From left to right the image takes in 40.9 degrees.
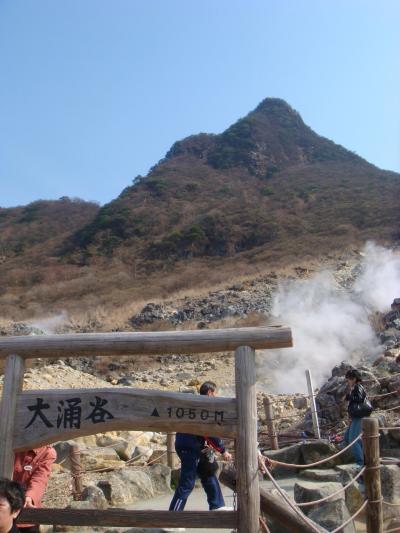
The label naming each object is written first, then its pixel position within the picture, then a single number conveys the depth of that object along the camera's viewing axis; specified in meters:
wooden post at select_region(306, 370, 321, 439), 8.33
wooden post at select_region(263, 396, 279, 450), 8.13
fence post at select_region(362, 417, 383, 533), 3.54
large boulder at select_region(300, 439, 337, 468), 7.06
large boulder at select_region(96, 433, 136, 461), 8.45
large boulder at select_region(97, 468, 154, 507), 5.97
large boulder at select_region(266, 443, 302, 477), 7.16
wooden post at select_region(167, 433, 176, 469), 7.53
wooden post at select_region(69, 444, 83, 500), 6.08
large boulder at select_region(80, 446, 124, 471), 7.72
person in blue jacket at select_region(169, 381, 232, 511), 4.05
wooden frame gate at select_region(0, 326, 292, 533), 2.68
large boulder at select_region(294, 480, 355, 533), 4.14
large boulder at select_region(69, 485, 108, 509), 5.43
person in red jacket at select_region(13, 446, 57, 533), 2.84
